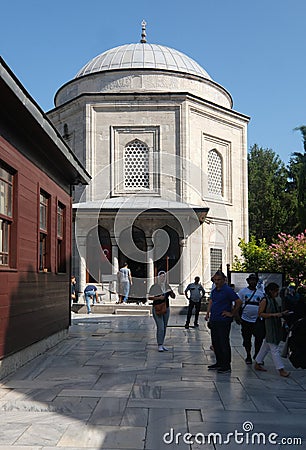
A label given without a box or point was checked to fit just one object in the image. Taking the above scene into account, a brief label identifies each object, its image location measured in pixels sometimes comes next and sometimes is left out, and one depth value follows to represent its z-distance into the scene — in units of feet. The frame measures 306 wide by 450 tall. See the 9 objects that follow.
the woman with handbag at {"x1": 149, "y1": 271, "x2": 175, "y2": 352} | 38.04
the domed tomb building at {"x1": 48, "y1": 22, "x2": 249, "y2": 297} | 84.38
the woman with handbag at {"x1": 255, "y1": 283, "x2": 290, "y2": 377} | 29.14
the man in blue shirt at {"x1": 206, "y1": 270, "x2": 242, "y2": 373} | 30.17
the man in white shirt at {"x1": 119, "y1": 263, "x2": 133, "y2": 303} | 75.57
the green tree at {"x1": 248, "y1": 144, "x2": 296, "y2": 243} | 152.25
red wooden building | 27.71
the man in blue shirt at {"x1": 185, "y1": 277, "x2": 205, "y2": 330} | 52.37
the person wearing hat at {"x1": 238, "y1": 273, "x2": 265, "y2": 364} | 32.86
